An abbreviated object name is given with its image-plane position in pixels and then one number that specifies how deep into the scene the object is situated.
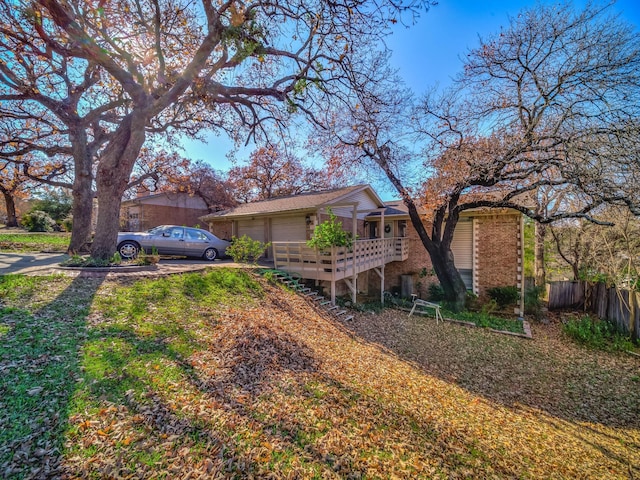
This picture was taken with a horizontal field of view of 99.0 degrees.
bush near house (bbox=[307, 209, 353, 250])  9.39
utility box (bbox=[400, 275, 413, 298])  14.84
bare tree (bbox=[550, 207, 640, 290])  8.72
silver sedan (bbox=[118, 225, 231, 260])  10.20
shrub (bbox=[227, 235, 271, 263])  11.05
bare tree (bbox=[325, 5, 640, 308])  6.11
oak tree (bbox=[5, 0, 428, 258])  6.18
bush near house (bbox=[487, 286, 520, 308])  12.38
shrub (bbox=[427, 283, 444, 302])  13.41
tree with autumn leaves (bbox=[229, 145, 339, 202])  23.86
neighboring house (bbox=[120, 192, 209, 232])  20.56
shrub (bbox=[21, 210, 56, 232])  20.36
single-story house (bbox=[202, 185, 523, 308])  10.81
